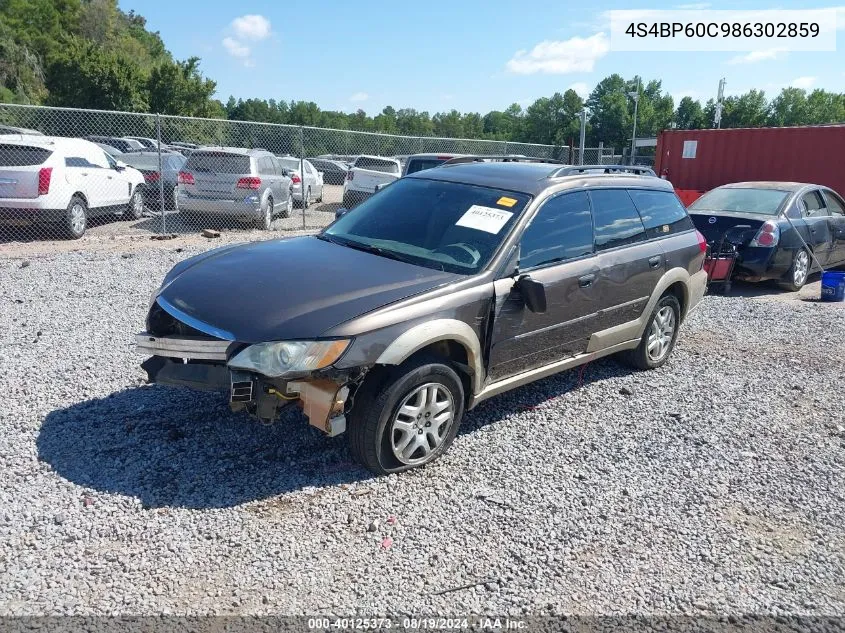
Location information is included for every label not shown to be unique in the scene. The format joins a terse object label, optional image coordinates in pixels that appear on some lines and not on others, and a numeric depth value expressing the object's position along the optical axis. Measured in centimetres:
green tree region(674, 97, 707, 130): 8532
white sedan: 1729
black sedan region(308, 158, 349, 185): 2903
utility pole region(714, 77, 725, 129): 4497
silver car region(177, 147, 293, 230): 1291
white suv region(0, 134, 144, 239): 1043
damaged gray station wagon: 352
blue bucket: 946
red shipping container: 1399
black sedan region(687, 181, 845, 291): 957
